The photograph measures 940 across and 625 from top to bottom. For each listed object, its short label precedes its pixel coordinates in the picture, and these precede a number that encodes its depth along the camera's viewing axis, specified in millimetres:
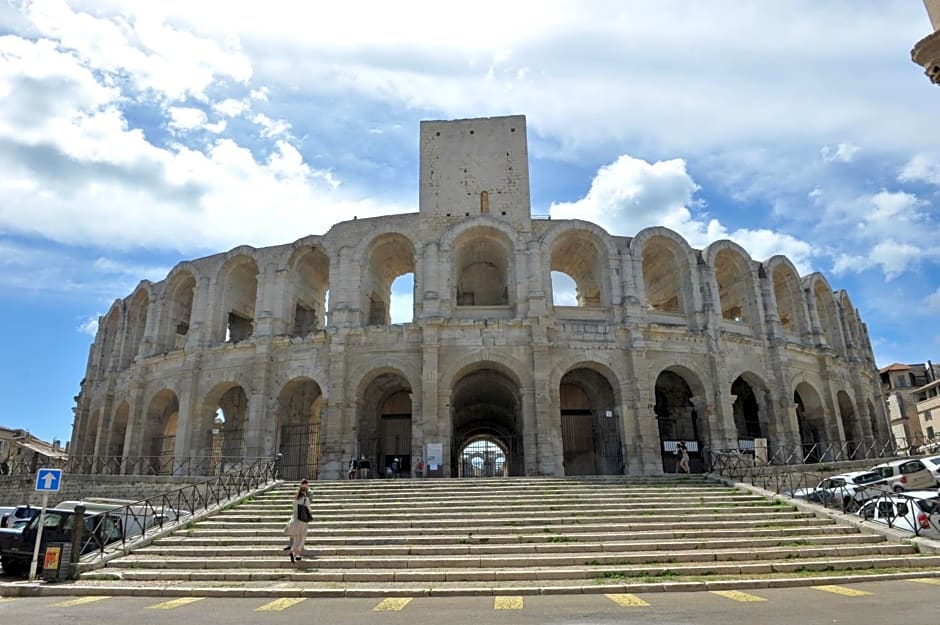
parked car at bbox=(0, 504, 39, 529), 13641
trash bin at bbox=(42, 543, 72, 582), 10203
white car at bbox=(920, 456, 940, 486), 16969
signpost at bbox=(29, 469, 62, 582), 10831
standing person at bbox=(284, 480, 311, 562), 11047
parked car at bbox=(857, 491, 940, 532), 12156
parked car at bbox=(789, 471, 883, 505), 14273
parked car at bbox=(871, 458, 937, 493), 17016
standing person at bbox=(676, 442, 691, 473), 20266
